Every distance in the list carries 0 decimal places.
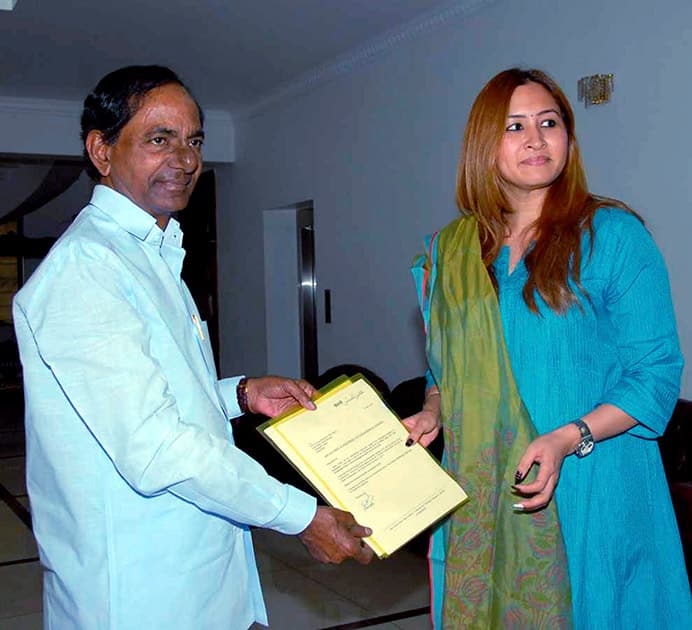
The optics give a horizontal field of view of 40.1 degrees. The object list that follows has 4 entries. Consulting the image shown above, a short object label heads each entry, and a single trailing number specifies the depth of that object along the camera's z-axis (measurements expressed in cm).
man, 155
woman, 186
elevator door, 826
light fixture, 451
